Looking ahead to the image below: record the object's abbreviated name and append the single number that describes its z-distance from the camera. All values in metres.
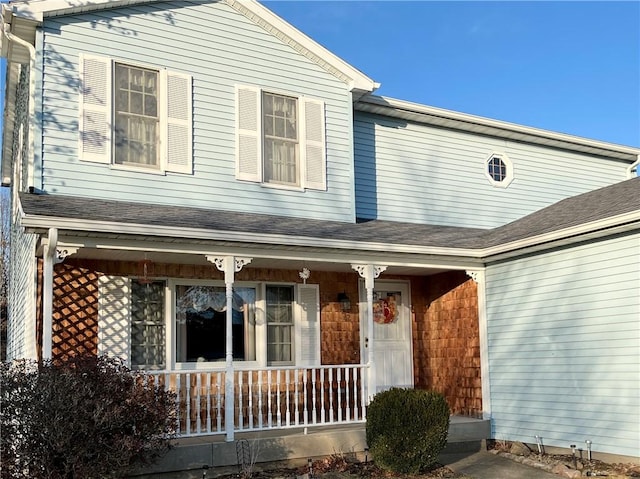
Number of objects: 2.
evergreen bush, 8.34
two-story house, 8.84
